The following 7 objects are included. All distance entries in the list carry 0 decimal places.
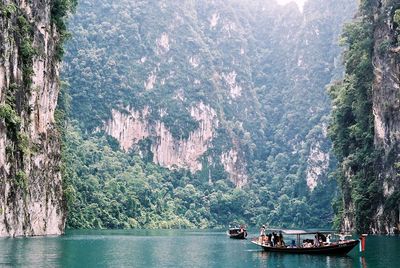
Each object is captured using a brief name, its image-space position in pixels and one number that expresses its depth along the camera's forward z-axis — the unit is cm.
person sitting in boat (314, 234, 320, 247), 4436
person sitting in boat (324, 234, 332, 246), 4396
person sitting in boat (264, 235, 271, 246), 4976
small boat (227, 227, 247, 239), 7494
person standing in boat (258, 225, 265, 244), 5108
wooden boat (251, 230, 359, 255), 4256
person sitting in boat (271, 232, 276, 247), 4921
